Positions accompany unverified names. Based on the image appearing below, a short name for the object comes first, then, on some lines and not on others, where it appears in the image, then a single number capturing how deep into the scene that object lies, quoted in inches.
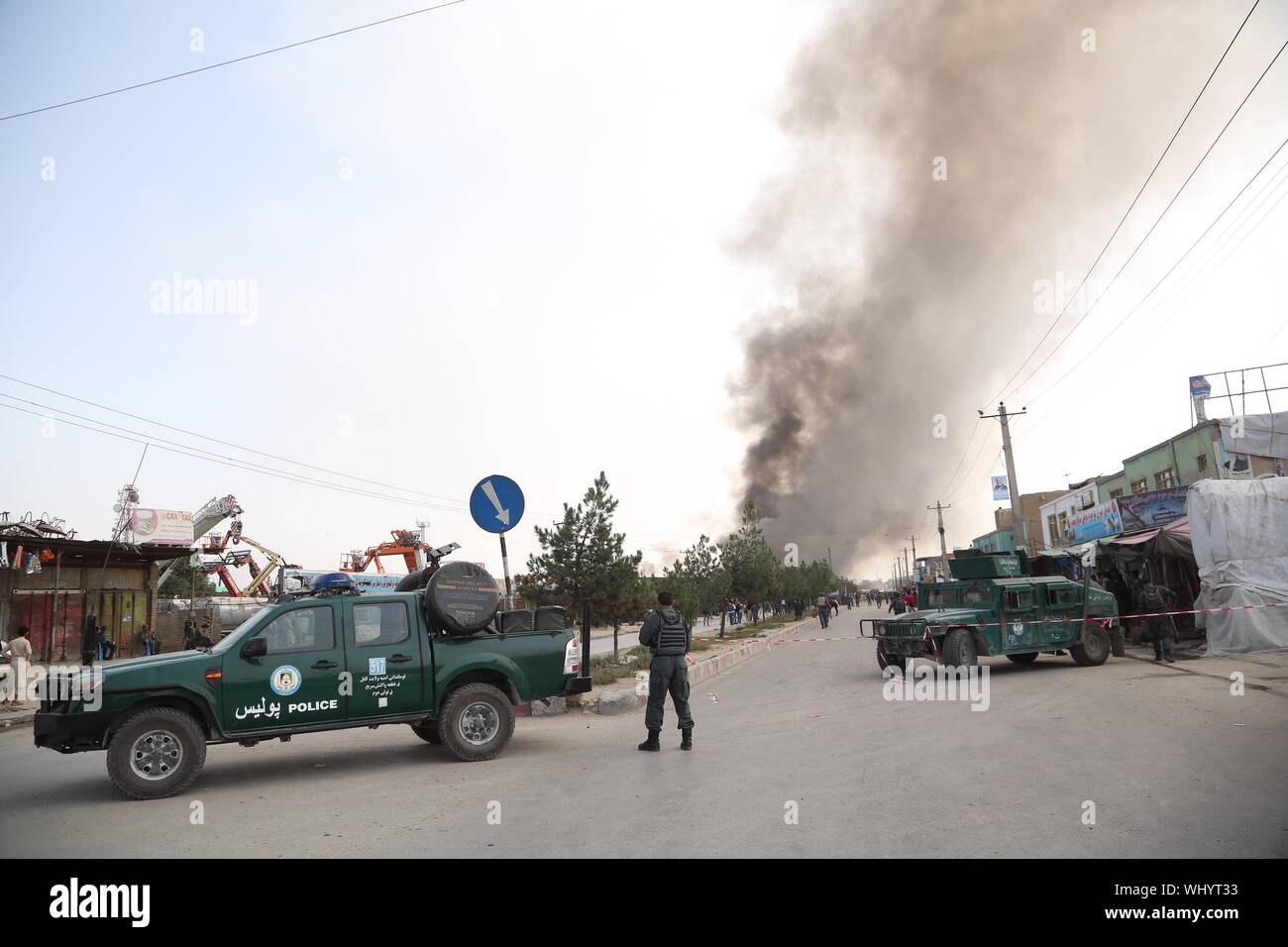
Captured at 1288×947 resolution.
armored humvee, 546.3
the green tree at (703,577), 1321.4
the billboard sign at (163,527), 1457.9
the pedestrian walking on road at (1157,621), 580.4
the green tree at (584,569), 636.1
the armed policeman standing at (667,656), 333.3
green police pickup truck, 260.8
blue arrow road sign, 371.9
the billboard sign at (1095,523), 972.5
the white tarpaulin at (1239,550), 607.8
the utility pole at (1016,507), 1120.8
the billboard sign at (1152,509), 924.6
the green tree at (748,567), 1433.3
